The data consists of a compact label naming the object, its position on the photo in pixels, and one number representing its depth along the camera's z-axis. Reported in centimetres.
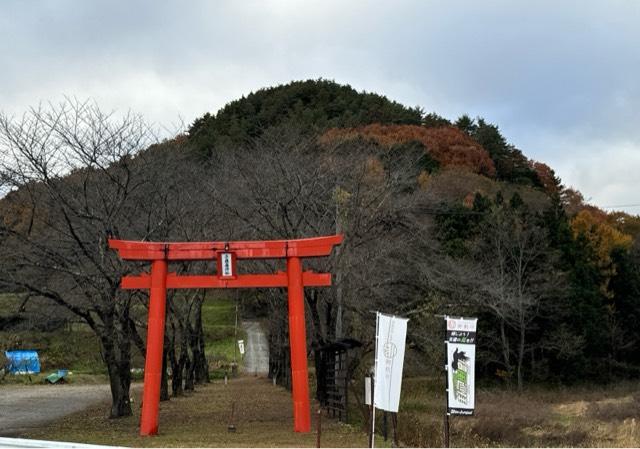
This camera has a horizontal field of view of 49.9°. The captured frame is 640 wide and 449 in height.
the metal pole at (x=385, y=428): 1435
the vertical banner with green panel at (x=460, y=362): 1197
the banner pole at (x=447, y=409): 1192
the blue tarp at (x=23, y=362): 3672
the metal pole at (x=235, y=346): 5149
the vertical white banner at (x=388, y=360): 1234
